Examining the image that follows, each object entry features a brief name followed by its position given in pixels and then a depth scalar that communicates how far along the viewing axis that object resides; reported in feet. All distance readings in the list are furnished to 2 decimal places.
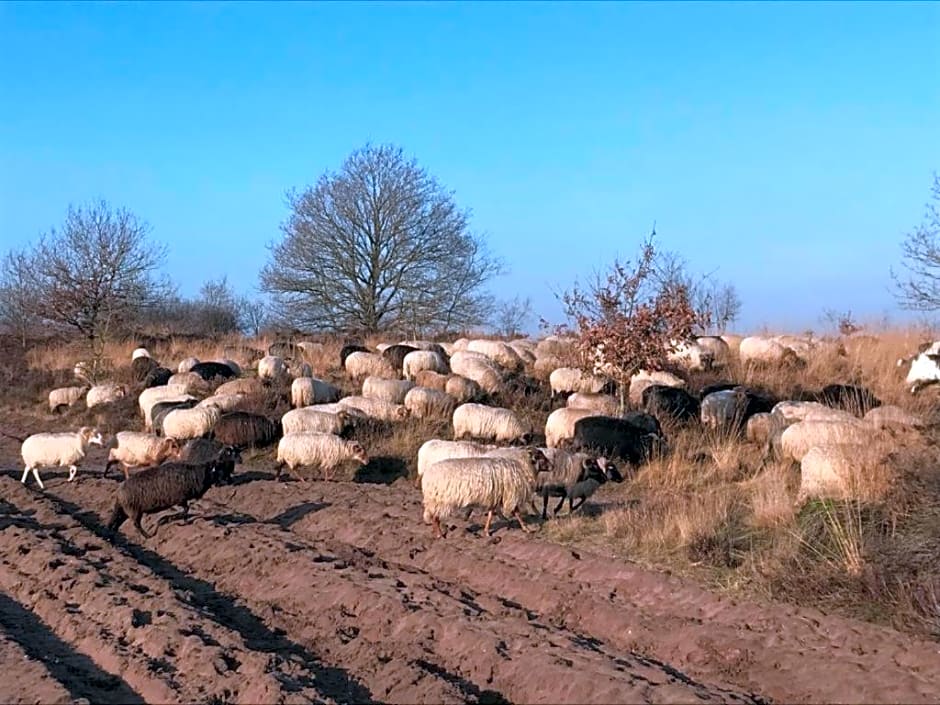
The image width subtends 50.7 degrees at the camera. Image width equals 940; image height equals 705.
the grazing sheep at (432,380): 64.54
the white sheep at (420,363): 70.54
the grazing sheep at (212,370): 72.27
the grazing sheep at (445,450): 39.60
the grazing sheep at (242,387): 64.18
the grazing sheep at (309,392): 62.13
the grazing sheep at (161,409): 58.95
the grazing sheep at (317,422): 51.34
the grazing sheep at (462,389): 61.36
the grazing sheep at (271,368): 71.05
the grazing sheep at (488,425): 50.90
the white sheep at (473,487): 31.91
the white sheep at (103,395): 70.95
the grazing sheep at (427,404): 56.95
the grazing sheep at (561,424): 50.14
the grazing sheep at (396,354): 75.00
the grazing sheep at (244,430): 52.39
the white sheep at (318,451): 45.14
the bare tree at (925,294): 70.85
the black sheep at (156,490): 34.99
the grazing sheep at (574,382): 62.80
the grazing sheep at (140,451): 46.14
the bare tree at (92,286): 93.09
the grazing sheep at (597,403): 55.62
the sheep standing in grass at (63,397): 74.38
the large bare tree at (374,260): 107.65
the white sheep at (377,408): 55.52
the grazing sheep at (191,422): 54.44
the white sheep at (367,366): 73.20
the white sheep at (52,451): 45.19
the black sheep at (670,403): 56.24
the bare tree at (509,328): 107.45
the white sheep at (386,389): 61.87
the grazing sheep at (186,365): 76.32
